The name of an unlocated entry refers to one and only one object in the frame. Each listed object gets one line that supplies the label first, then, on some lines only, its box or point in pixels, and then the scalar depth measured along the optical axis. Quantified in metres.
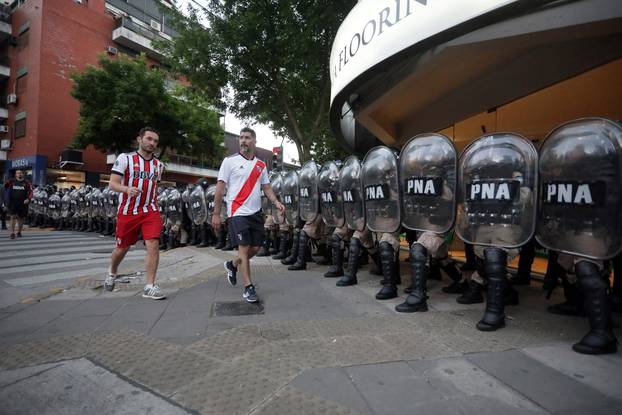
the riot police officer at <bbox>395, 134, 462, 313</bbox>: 3.09
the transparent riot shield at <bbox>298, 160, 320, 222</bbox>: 5.23
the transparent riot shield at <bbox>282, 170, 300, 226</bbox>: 5.76
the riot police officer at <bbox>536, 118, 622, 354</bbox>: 2.24
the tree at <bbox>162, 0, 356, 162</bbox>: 8.53
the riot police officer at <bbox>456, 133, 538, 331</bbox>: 2.68
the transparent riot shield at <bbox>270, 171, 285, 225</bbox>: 6.25
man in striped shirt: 3.79
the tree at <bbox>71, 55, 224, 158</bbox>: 18.69
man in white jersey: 3.69
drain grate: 3.23
